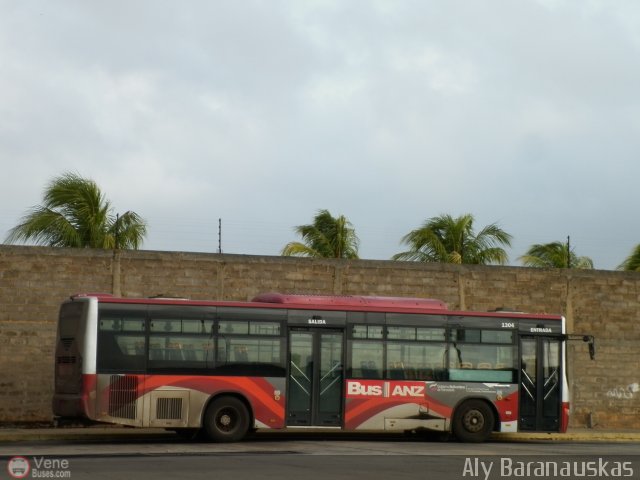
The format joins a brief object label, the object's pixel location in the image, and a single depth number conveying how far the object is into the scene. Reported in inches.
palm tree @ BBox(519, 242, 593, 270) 1742.1
